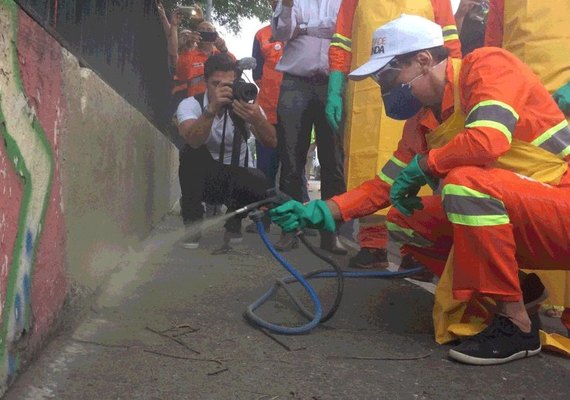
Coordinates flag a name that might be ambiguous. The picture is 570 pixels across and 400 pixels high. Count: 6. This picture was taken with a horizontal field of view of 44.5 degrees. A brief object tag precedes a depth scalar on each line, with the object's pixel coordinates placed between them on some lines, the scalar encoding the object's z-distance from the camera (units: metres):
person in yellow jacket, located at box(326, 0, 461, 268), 4.23
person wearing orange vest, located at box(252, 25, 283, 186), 5.81
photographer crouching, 4.46
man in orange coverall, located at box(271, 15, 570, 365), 2.48
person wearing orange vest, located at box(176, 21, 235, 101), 6.98
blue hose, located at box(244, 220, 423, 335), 2.72
